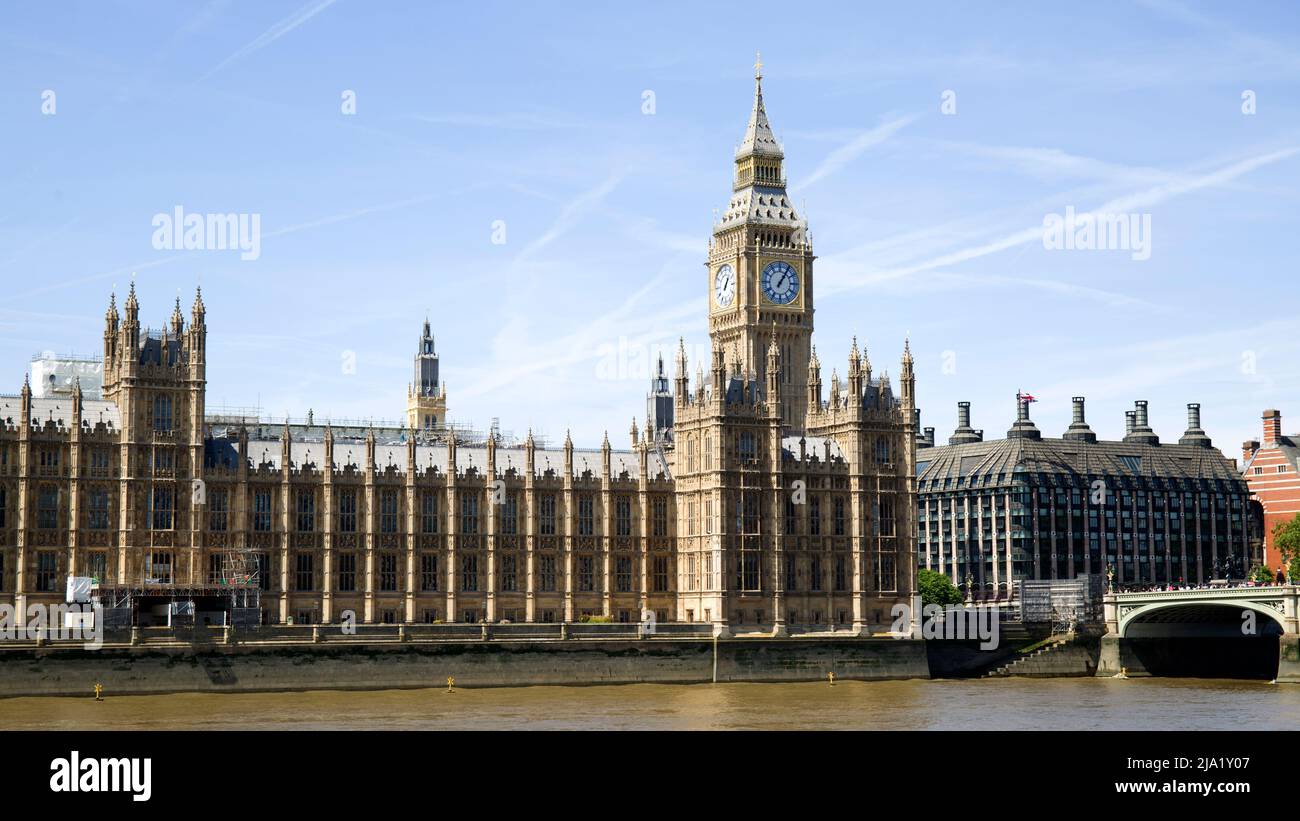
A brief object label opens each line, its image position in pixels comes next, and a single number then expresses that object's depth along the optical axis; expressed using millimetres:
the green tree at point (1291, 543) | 168375
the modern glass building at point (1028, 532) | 197125
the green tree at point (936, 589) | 165875
